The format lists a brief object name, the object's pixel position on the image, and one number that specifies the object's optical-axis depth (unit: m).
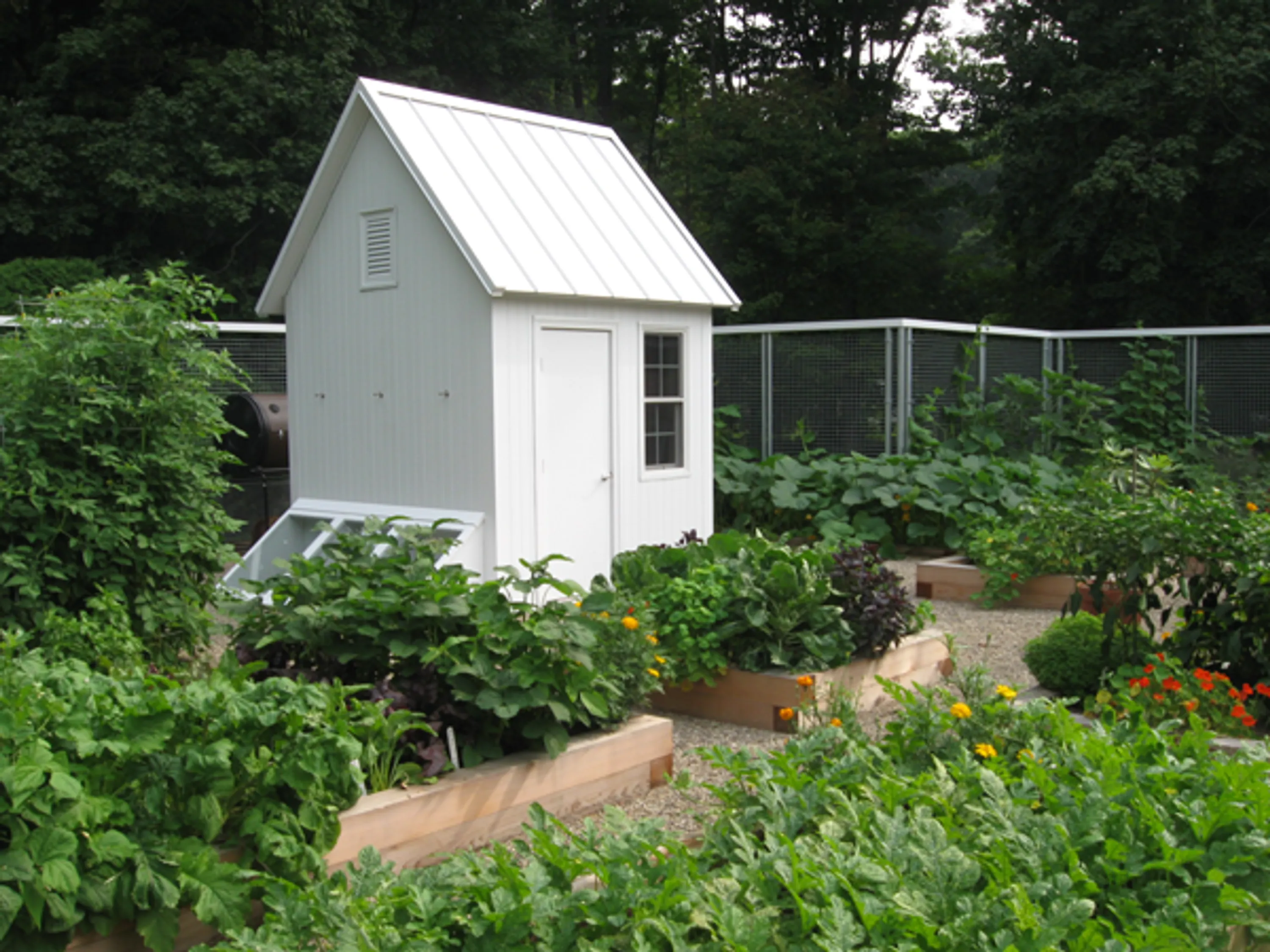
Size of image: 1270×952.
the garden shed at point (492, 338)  7.71
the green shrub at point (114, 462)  5.27
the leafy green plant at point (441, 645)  4.17
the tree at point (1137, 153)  19.16
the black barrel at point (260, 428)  10.68
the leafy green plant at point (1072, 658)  5.68
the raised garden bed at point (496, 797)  3.72
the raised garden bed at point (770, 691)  5.57
